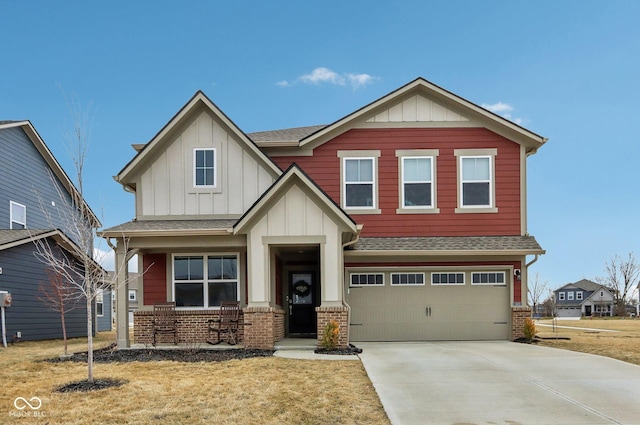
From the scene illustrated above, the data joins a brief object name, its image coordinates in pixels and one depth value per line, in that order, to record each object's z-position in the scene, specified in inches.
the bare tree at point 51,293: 805.9
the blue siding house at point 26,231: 776.3
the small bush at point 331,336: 523.5
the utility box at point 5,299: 728.3
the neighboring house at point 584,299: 3112.7
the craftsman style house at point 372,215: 605.9
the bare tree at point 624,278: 2496.7
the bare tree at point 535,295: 1139.7
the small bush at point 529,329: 636.1
